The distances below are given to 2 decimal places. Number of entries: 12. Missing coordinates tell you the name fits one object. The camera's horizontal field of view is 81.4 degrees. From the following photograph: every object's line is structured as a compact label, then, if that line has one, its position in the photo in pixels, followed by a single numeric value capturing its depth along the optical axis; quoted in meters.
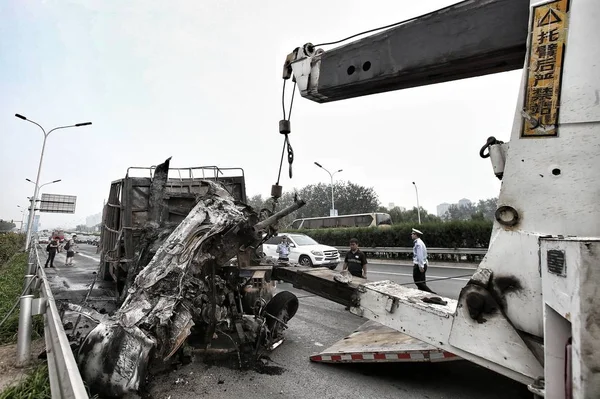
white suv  14.68
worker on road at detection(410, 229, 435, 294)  8.28
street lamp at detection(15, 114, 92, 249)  22.77
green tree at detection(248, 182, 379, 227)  51.62
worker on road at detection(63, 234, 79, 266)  17.83
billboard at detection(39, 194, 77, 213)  35.81
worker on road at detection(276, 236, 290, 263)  13.13
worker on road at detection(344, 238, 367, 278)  7.82
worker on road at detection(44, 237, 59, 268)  16.77
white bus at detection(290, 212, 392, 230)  26.03
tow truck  1.36
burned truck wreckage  3.04
